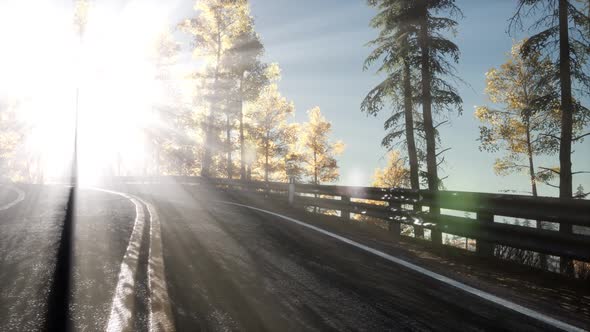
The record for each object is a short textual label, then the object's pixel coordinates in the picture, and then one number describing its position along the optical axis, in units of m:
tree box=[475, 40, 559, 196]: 20.86
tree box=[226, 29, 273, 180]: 25.11
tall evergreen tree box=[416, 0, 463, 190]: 14.38
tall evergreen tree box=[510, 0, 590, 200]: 11.73
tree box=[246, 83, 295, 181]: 34.22
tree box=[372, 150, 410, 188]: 38.56
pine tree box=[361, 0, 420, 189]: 14.80
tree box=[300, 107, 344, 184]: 37.84
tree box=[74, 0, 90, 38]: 37.81
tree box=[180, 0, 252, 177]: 25.06
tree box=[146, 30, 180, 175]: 32.47
